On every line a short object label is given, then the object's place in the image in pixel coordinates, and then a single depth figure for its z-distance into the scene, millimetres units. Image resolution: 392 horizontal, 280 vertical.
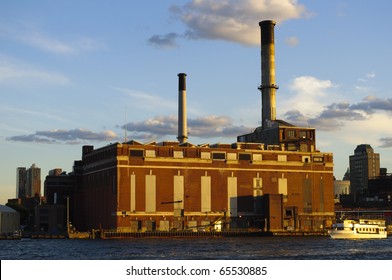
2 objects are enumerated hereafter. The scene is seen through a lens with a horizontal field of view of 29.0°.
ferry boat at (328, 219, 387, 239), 166000
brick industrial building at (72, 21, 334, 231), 176375
